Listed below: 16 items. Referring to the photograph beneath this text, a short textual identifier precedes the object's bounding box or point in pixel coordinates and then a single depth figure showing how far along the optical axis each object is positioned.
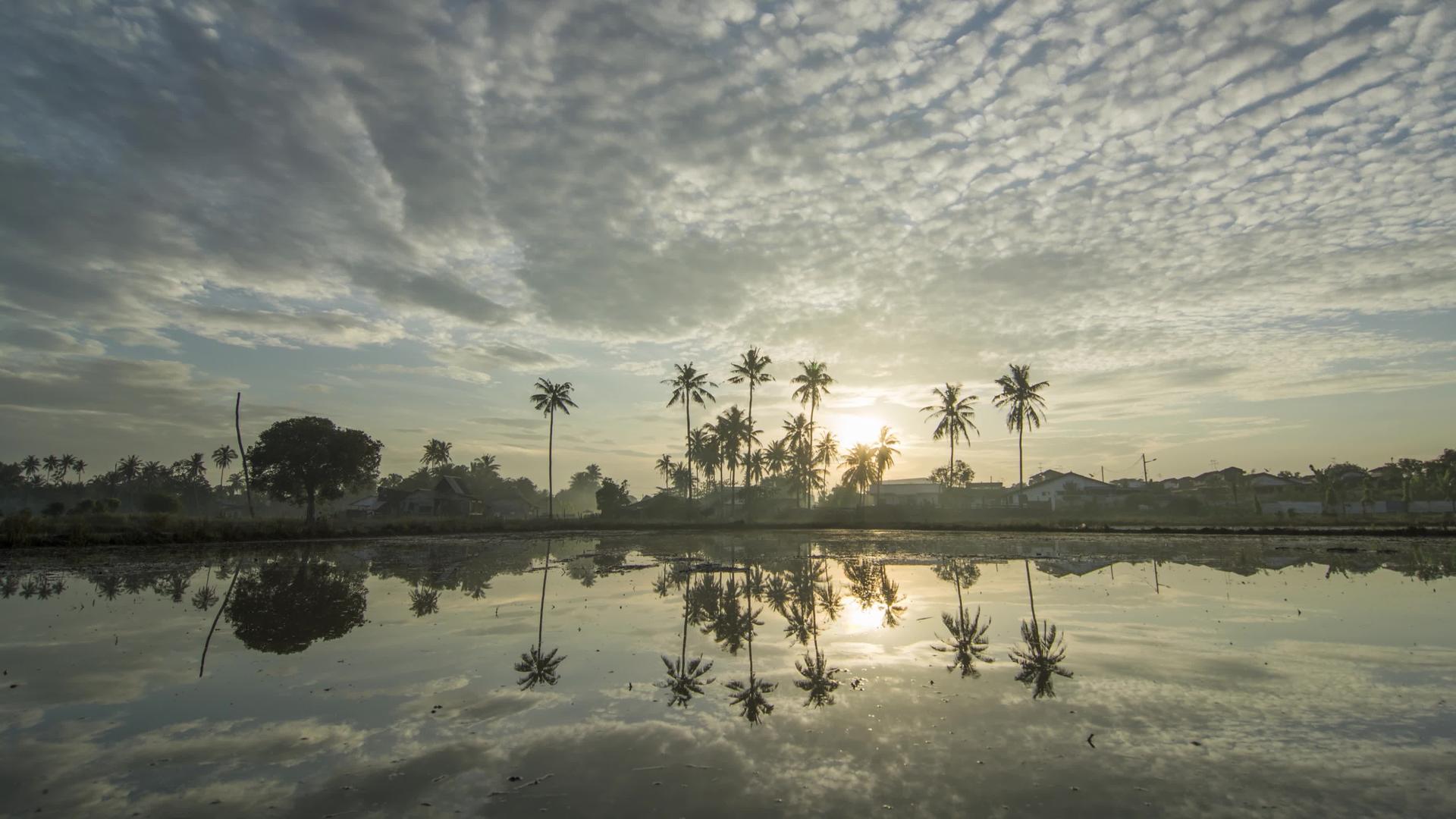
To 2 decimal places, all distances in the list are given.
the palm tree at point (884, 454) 90.62
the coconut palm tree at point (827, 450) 108.25
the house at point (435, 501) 86.62
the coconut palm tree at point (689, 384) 74.19
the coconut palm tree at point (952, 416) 74.44
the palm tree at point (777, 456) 113.62
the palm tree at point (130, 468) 153.88
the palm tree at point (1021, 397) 66.75
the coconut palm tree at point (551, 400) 74.75
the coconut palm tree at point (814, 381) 72.12
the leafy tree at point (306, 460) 66.94
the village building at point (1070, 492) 96.12
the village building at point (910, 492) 117.81
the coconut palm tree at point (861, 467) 92.75
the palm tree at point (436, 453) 144.62
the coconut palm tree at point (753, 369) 71.44
